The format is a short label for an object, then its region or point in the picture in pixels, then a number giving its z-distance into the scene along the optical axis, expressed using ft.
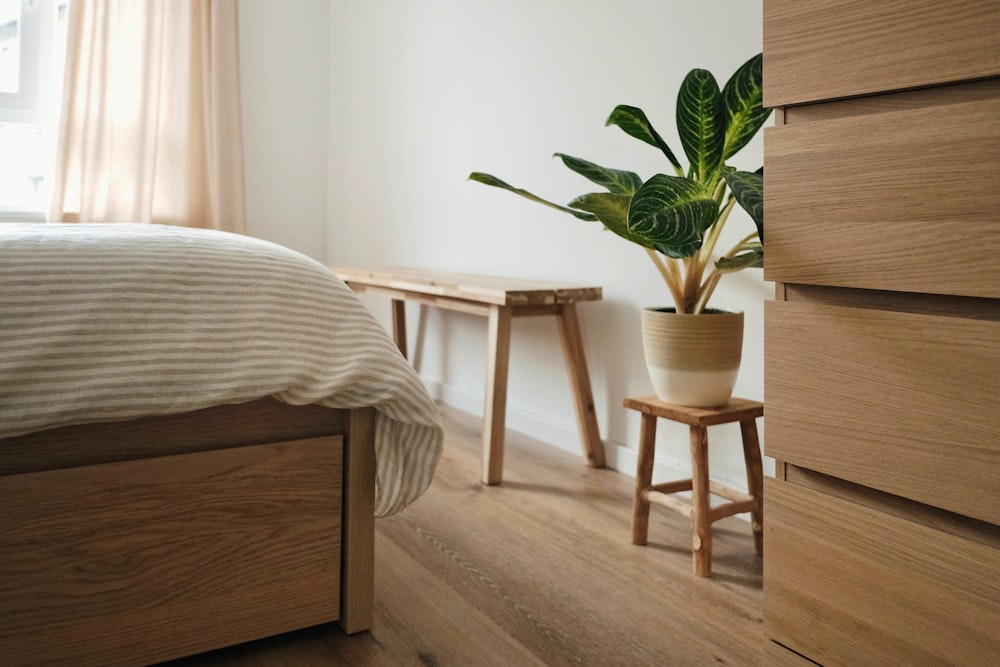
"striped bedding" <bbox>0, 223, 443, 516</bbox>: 3.10
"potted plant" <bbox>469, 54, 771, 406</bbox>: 3.97
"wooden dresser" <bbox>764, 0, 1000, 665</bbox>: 2.55
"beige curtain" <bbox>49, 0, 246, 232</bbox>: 10.14
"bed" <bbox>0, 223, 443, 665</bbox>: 3.18
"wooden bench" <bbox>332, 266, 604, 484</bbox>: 6.57
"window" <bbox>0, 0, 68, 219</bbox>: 10.48
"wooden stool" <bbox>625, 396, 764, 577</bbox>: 4.94
